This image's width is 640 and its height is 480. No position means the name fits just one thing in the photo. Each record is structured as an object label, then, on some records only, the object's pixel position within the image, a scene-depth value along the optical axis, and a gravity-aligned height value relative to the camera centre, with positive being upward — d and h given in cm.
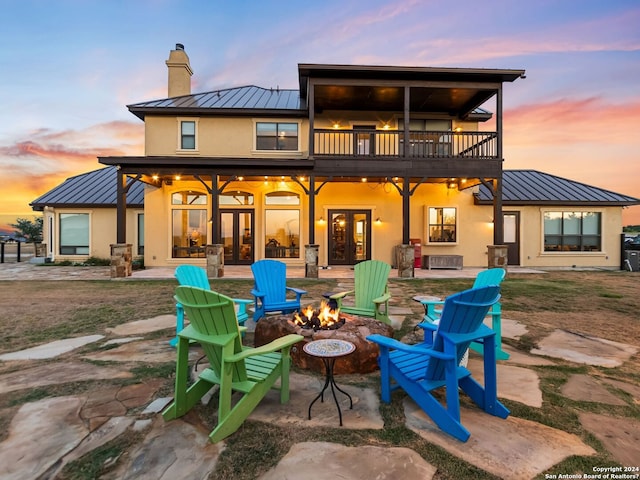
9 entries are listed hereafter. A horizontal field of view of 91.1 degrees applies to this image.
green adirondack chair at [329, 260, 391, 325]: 470 -74
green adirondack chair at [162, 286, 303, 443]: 214 -89
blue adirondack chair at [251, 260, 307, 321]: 499 -82
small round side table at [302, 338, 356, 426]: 239 -88
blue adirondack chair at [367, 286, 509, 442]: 217 -101
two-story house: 1269 +153
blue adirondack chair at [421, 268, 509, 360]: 373 -93
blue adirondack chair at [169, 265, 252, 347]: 388 -56
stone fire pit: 320 -106
